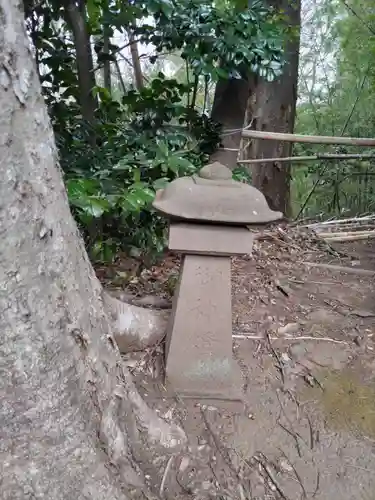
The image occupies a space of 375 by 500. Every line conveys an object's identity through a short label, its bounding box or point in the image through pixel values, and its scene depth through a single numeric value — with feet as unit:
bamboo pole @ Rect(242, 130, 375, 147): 10.81
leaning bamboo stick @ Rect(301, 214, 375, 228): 13.07
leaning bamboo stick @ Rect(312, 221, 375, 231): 12.75
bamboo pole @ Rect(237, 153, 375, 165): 11.96
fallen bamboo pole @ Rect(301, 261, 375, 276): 10.26
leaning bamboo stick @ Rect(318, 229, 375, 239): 12.19
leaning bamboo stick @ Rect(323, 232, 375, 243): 12.14
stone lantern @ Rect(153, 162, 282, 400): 5.40
